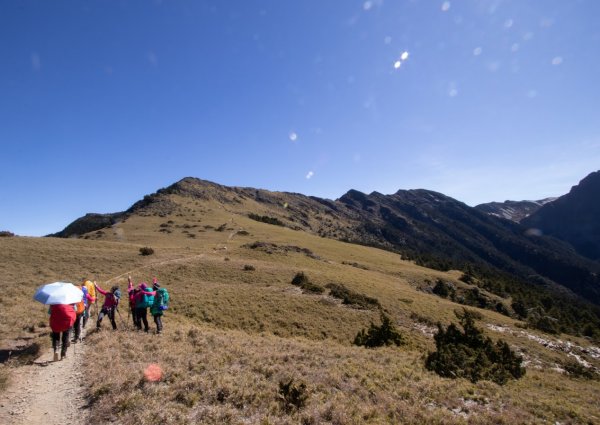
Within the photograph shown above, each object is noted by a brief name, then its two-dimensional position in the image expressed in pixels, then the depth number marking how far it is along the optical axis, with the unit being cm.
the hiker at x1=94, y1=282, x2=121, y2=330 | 1576
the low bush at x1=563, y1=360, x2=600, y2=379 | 2342
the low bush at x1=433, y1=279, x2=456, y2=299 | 5230
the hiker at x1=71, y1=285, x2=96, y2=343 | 1281
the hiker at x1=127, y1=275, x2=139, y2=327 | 1658
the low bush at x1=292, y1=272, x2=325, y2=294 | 3381
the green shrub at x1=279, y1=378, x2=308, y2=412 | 909
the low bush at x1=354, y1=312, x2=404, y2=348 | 2067
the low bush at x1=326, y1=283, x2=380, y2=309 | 3161
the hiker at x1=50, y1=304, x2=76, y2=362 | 1126
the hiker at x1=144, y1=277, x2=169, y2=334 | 1619
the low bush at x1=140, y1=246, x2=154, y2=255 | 4272
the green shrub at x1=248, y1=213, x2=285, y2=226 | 11194
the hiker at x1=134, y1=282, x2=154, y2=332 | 1620
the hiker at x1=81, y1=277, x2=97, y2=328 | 1528
